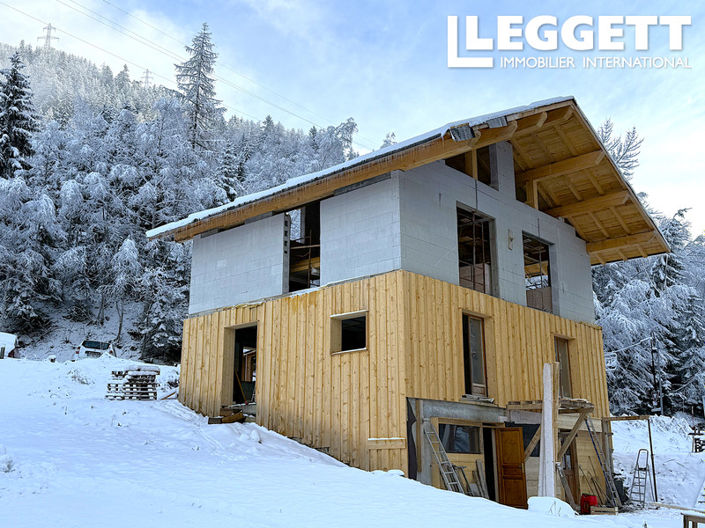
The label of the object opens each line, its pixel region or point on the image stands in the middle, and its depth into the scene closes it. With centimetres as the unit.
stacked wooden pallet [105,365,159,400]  1789
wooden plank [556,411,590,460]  1402
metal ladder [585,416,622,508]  1548
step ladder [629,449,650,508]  2036
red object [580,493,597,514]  1541
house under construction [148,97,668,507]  1329
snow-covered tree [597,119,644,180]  3922
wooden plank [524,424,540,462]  1428
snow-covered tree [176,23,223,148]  4425
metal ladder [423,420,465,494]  1267
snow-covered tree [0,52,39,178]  3616
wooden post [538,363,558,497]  1090
